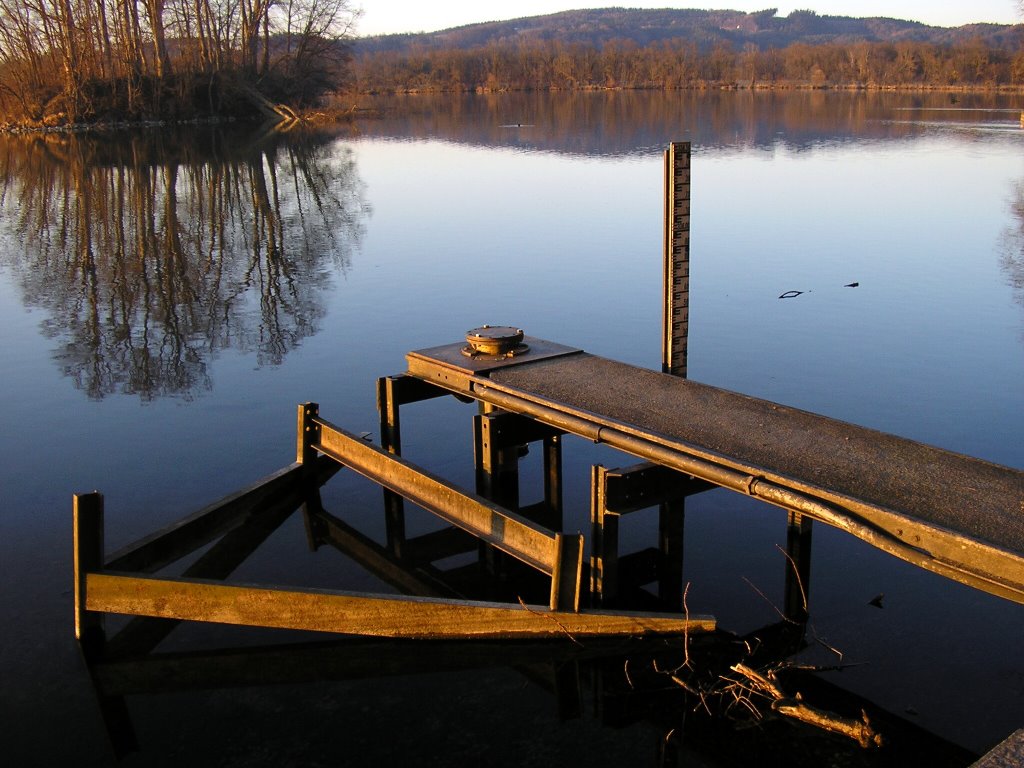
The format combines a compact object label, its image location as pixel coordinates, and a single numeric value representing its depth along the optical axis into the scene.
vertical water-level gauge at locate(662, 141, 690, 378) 9.76
